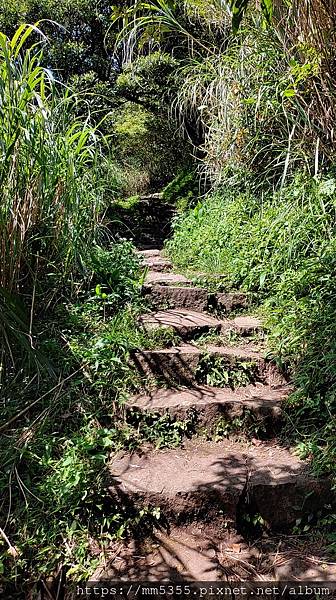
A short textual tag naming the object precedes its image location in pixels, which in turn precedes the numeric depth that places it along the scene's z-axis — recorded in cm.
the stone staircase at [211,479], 133
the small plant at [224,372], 201
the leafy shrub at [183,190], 500
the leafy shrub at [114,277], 233
